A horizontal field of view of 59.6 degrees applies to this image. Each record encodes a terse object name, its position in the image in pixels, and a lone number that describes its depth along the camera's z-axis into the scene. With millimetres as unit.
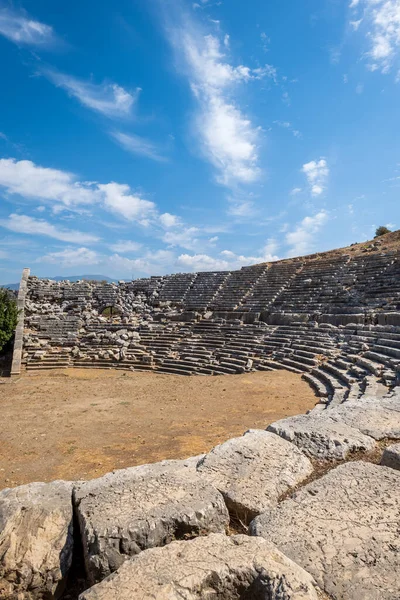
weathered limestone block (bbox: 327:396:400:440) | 3881
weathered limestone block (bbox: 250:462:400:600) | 1773
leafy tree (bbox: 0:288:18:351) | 18794
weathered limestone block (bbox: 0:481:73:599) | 2133
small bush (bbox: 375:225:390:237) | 40312
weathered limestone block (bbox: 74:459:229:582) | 2121
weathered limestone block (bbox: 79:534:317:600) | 1650
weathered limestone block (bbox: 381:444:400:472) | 2939
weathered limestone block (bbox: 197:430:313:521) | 2613
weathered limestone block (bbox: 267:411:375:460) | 3420
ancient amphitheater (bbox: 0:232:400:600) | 1754
